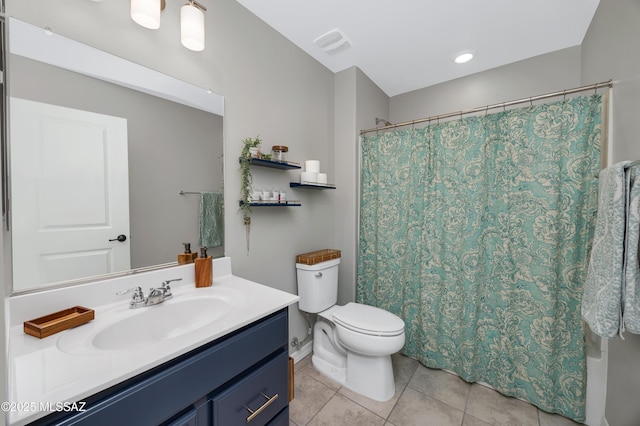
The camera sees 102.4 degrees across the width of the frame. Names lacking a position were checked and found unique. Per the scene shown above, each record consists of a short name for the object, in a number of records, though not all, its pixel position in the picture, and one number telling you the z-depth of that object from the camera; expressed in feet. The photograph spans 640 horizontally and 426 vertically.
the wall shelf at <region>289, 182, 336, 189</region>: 5.99
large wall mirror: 2.98
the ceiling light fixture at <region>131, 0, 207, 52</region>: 3.45
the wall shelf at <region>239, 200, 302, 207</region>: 5.12
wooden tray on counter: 2.68
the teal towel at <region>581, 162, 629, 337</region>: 3.24
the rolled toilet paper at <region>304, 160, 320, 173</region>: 6.23
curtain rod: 4.49
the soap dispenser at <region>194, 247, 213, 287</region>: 4.25
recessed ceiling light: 6.64
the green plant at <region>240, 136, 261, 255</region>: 5.07
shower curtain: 4.81
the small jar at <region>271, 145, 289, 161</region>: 5.61
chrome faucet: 3.51
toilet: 5.22
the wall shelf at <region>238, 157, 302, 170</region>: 5.07
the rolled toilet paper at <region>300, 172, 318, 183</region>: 6.15
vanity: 2.04
